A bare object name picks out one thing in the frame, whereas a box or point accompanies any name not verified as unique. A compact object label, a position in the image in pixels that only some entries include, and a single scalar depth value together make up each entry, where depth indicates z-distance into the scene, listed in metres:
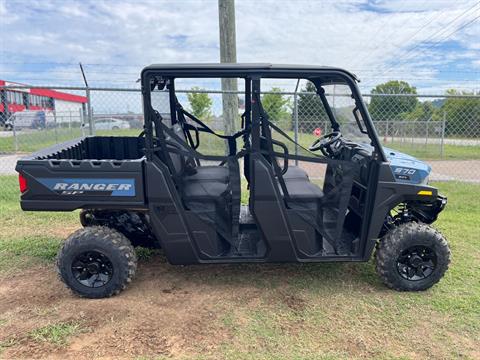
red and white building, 22.11
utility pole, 6.26
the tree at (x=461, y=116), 10.95
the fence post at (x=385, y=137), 12.28
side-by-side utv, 2.99
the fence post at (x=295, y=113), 6.11
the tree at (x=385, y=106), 9.27
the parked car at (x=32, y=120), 13.54
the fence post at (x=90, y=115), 5.89
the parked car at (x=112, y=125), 10.04
